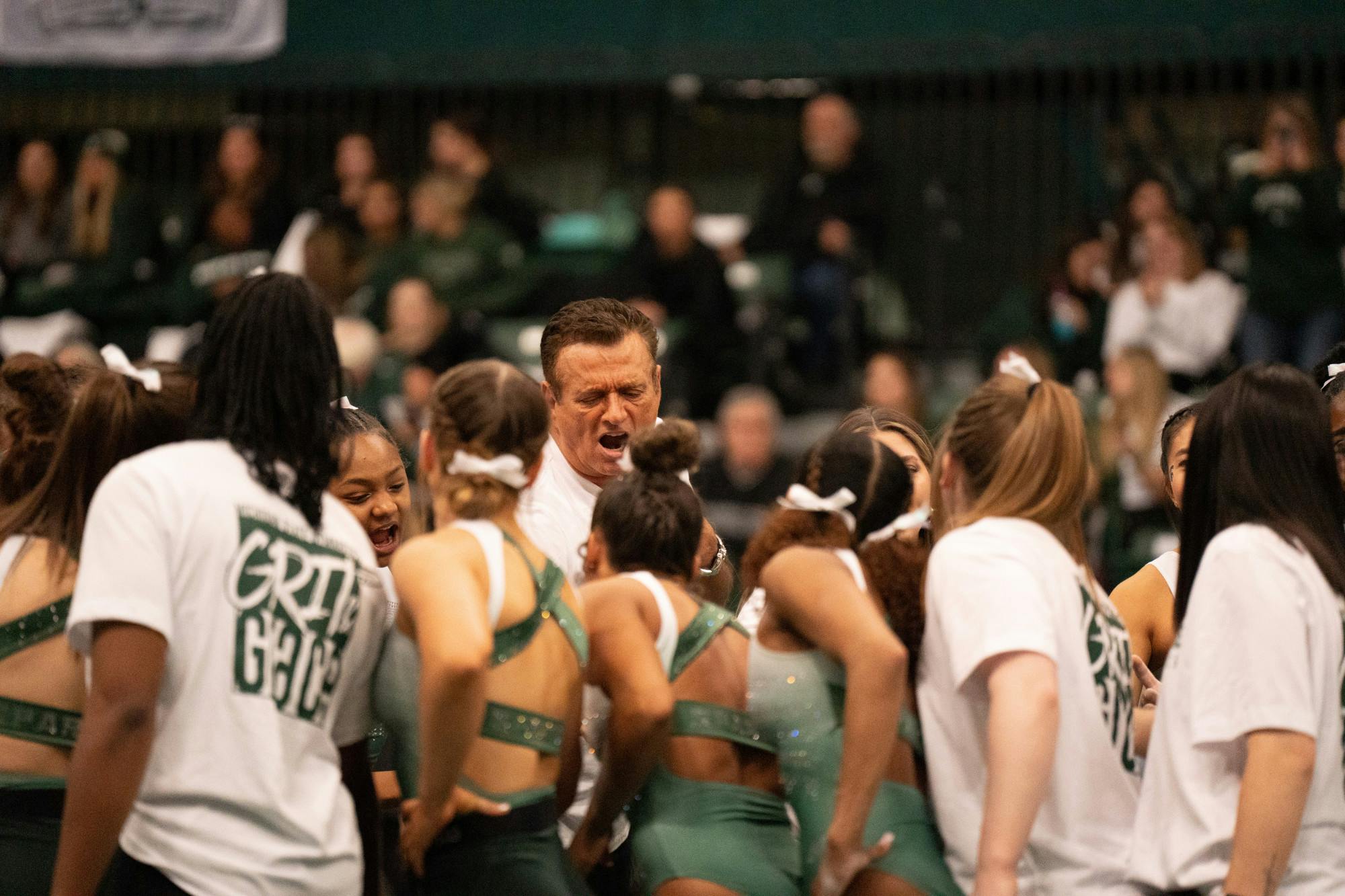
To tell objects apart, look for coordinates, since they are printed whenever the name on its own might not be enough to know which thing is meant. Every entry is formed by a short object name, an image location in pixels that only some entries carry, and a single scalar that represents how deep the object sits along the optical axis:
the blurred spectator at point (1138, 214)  16.37
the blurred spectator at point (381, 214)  18.16
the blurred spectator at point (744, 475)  15.48
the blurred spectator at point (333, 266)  17.73
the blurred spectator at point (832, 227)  17.16
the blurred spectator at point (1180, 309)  16.20
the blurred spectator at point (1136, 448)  15.21
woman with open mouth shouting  7.30
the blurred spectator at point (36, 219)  18.98
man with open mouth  7.52
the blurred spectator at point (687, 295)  17.03
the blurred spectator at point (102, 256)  18.78
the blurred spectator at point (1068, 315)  16.70
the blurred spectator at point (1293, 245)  15.71
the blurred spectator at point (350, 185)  18.37
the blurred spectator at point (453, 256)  17.94
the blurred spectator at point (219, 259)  18.23
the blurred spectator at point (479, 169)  18.16
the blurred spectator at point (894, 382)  16.12
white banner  18.92
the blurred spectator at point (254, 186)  18.36
